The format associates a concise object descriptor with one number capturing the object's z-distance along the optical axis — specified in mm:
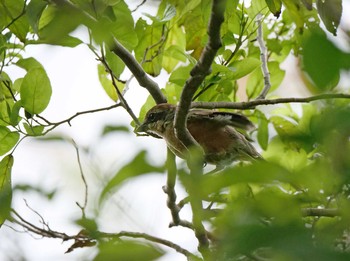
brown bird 7840
